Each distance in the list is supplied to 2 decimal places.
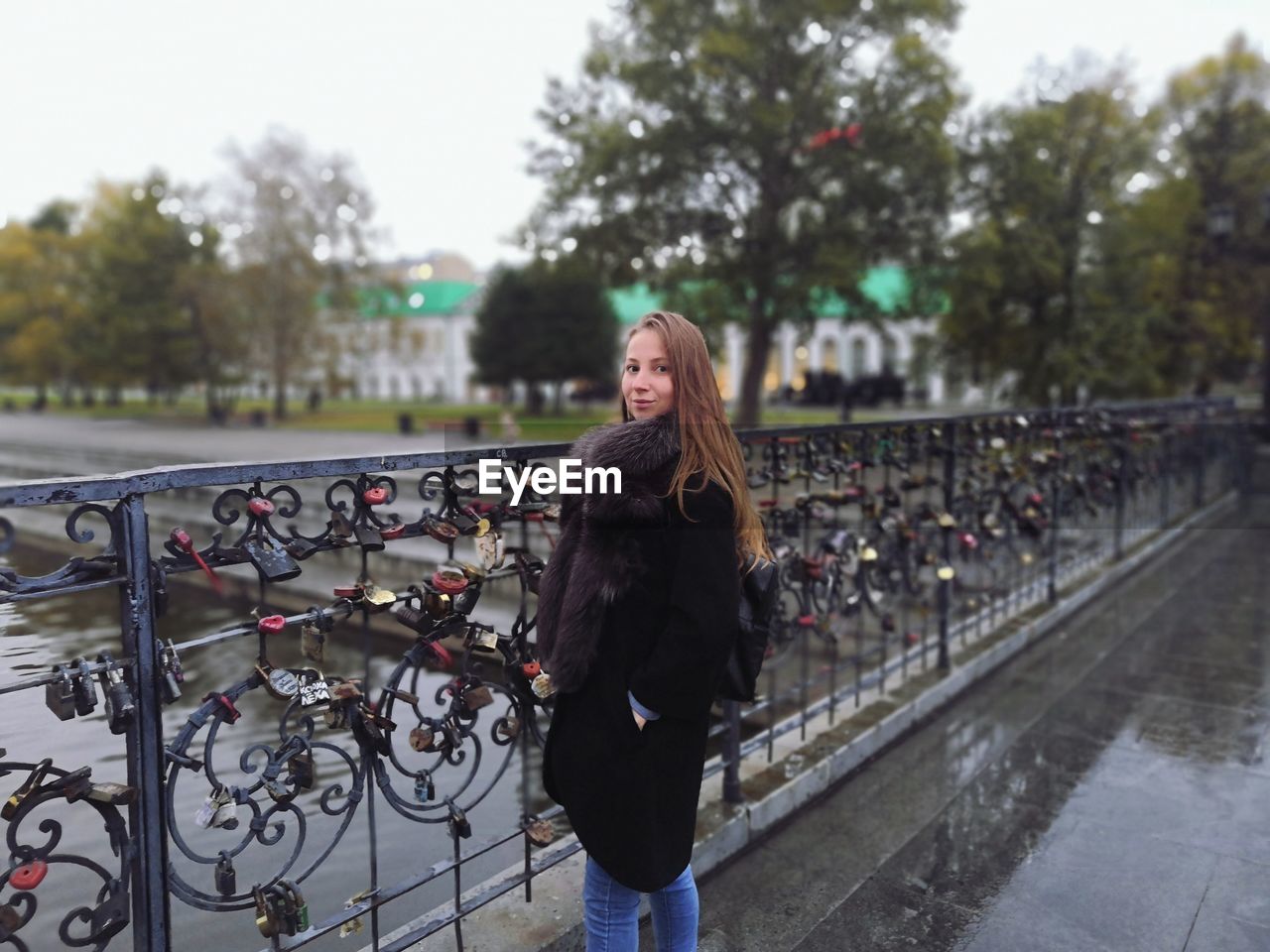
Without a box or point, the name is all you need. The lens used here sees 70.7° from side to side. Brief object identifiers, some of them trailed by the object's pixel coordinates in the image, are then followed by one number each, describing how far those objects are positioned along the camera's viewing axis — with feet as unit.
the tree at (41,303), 152.97
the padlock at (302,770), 7.32
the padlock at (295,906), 7.27
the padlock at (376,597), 7.65
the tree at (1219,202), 74.64
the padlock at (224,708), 6.72
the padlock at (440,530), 7.99
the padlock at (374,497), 7.65
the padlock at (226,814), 6.81
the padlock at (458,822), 8.63
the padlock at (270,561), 6.68
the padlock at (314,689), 7.23
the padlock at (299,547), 7.20
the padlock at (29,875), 5.74
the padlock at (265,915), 7.13
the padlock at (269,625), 6.93
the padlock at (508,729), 9.30
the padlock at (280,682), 7.01
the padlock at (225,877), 7.05
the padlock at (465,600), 8.42
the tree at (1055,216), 65.46
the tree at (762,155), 63.05
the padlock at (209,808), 6.73
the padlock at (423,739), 8.25
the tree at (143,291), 136.36
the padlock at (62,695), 5.83
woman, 6.46
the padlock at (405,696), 8.06
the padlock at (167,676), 6.30
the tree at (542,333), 141.59
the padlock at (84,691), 5.86
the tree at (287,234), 113.60
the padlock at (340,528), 7.47
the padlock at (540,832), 9.27
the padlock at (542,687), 9.14
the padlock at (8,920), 5.76
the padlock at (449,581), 8.21
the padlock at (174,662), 6.30
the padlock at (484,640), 8.57
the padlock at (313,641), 7.30
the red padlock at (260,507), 6.79
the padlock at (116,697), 6.06
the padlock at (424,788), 8.59
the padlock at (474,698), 8.71
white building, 80.48
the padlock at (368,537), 7.52
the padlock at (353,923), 7.84
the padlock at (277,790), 7.09
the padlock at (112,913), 6.20
